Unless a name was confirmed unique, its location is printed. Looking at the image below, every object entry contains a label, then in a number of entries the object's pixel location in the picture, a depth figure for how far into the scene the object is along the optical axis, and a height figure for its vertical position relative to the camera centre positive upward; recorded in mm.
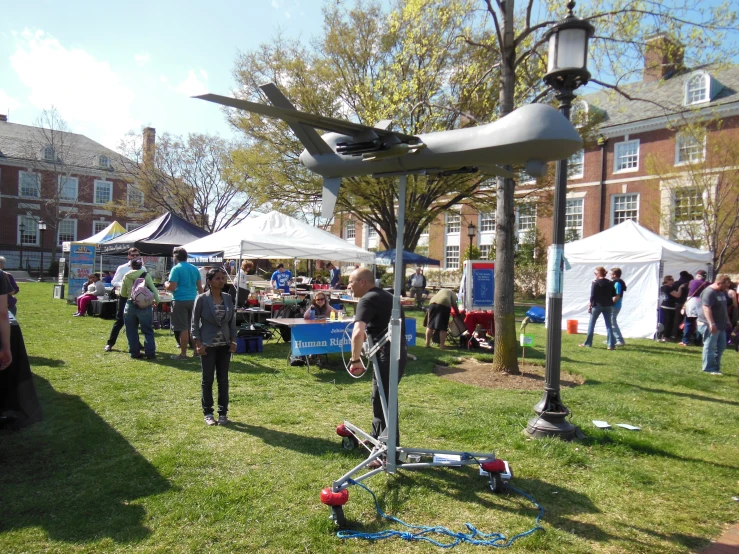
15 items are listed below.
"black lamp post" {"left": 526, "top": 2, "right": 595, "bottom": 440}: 5199 +738
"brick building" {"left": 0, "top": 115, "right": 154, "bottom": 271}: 41875 +6613
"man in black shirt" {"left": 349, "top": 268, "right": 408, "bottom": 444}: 4195 -402
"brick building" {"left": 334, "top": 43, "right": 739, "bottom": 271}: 20484 +5700
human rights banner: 8383 -1040
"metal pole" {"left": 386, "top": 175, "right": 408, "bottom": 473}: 3930 -553
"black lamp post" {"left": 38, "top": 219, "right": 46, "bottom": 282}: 36438 -404
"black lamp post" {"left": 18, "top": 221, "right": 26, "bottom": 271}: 41906 +2613
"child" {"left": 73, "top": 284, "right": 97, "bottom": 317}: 15168 -1082
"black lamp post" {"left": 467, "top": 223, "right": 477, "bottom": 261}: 25922 +2879
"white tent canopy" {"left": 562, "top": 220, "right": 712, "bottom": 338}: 13758 +673
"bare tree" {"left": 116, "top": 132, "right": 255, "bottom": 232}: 33406 +6080
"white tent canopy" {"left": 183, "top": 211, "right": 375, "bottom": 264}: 11438 +750
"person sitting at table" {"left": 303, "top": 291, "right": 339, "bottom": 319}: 10148 -640
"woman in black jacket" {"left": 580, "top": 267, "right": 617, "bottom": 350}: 11844 -287
